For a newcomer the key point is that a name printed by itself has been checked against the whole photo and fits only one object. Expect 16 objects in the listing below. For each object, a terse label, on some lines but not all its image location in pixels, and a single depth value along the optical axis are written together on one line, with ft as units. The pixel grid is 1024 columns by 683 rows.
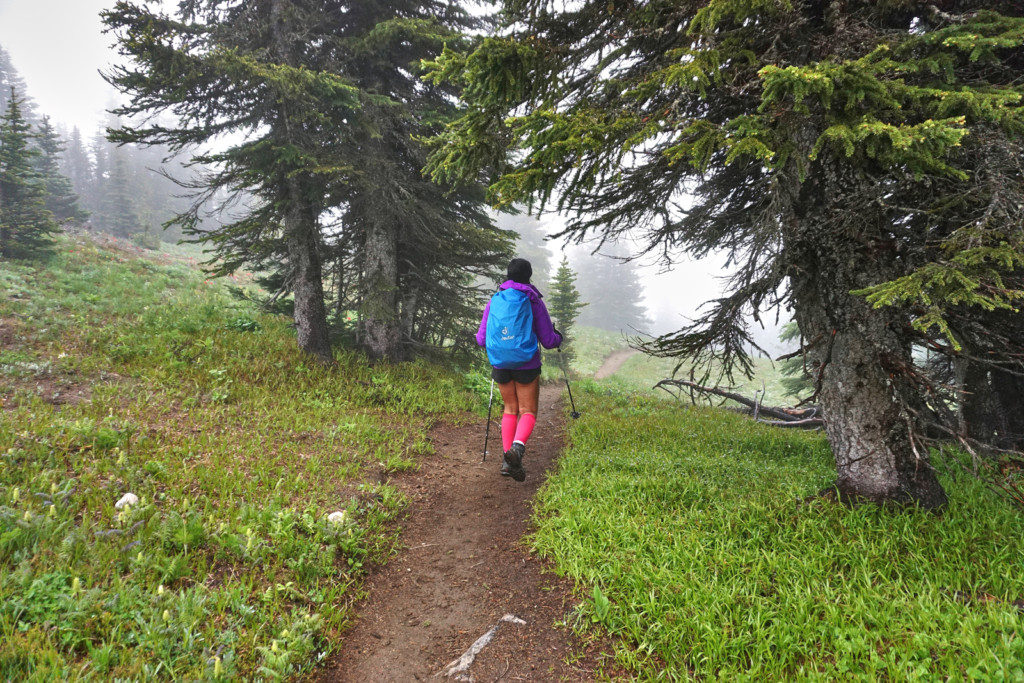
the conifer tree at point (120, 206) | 111.14
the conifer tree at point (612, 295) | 180.45
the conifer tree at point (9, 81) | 152.35
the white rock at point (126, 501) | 12.16
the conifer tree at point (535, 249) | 157.69
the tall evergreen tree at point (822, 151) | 8.95
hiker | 17.74
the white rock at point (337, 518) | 13.62
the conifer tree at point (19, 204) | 51.85
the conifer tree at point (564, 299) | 66.69
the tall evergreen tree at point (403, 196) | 29.68
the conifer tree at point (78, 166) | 150.00
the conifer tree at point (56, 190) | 82.99
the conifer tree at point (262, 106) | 23.47
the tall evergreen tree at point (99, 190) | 124.47
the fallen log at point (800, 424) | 29.86
